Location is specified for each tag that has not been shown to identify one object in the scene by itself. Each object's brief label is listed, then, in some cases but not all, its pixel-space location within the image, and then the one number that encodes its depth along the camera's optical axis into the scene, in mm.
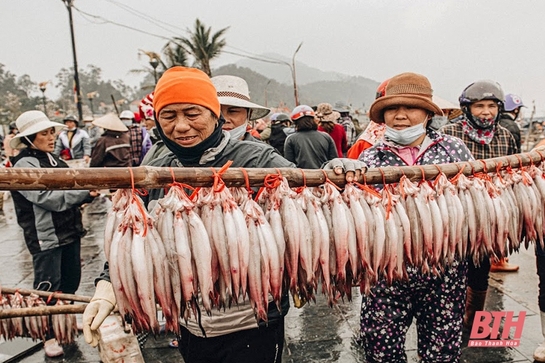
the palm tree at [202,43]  28375
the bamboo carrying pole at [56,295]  2833
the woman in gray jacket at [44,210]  3287
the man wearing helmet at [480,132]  3277
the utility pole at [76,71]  16192
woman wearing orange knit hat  1669
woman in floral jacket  2258
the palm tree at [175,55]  29659
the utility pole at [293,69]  20672
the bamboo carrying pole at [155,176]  1229
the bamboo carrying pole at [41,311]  2506
